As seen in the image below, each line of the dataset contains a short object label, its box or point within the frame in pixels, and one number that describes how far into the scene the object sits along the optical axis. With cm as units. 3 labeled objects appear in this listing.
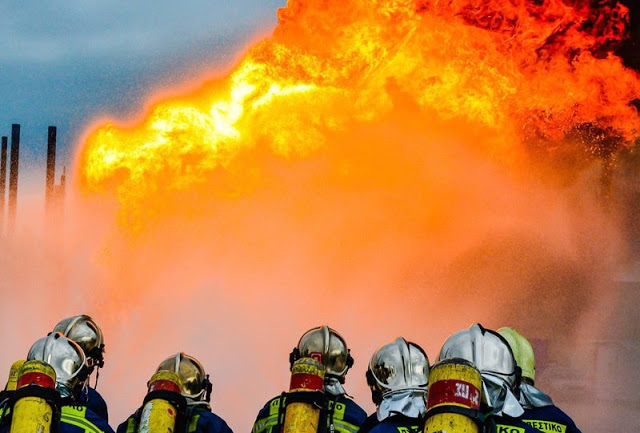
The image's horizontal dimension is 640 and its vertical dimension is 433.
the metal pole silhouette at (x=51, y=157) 2973
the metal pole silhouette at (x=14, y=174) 3197
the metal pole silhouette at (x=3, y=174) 3425
